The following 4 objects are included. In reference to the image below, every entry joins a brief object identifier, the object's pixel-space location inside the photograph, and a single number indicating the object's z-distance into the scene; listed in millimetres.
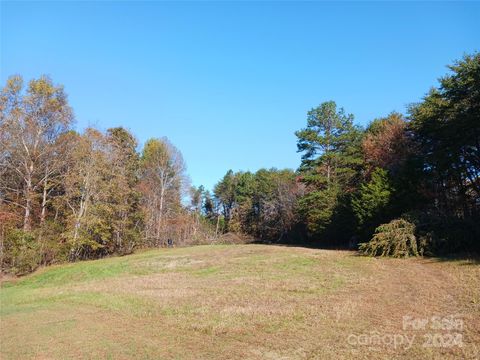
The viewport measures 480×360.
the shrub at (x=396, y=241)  19734
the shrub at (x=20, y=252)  27531
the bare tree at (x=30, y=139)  30516
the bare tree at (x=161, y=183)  48109
